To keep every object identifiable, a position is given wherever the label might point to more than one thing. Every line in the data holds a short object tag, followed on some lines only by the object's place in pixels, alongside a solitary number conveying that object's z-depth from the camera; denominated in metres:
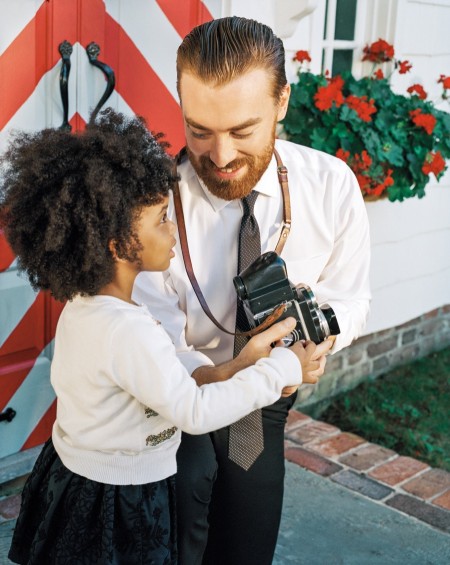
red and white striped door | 2.88
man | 2.36
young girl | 1.95
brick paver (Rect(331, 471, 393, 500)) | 3.55
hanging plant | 3.94
